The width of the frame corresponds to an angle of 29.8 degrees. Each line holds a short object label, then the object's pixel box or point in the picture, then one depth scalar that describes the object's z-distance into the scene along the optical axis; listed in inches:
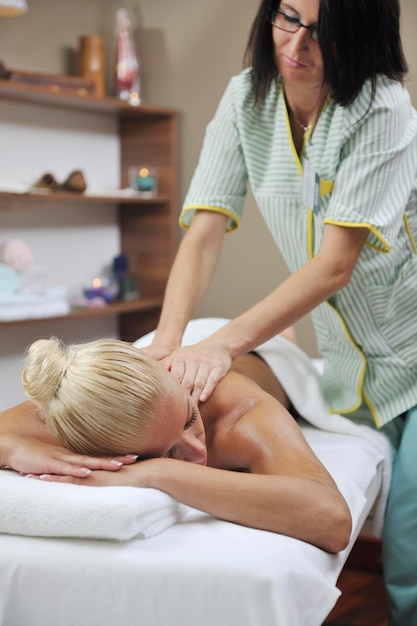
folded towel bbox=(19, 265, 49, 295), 120.3
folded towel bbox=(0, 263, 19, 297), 116.5
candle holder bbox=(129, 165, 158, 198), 143.8
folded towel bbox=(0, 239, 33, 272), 120.3
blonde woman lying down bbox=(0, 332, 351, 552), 45.6
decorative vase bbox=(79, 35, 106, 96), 138.9
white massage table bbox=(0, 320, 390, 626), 40.5
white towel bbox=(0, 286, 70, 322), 116.1
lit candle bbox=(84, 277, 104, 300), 138.6
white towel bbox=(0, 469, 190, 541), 42.6
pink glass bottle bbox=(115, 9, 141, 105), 141.9
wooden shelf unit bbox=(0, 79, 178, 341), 141.4
